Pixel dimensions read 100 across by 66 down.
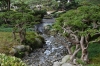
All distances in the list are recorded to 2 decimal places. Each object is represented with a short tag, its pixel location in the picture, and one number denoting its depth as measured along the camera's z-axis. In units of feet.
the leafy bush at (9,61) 17.64
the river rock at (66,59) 36.17
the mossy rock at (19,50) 43.75
